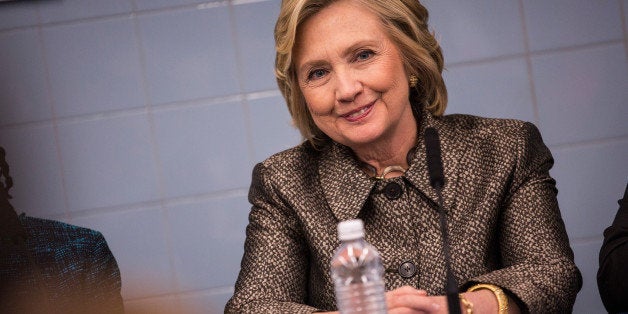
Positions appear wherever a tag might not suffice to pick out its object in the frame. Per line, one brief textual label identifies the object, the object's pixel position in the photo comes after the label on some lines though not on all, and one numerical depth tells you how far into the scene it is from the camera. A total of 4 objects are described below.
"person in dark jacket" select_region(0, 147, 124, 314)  3.25
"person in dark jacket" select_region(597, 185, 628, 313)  3.30
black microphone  2.99
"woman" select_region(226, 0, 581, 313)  3.30
